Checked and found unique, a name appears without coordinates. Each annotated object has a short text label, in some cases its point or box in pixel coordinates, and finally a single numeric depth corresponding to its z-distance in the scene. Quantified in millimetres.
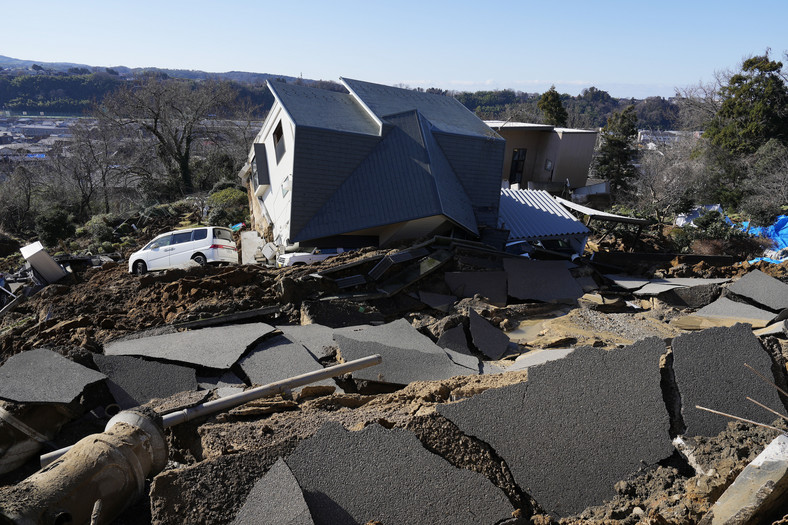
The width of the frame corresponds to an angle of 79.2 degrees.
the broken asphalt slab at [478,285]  10617
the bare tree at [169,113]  31359
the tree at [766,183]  22719
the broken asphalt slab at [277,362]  6026
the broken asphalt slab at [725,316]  8711
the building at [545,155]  27500
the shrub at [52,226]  21781
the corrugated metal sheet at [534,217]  14575
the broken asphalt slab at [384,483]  3404
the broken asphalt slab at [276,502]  3230
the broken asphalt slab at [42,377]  4777
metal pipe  4297
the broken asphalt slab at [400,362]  5914
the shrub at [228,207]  22578
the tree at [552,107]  37875
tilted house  12859
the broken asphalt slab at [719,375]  4293
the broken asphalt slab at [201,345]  6281
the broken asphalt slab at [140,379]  5453
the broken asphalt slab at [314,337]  6887
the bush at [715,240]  18047
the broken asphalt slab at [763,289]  9078
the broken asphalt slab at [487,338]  7672
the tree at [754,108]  28656
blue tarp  18878
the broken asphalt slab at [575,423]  3789
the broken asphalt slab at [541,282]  10773
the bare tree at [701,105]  33781
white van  14117
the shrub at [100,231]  21156
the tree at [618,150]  33062
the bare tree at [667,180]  24672
